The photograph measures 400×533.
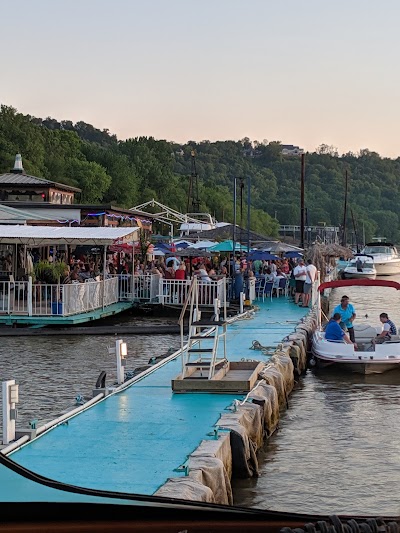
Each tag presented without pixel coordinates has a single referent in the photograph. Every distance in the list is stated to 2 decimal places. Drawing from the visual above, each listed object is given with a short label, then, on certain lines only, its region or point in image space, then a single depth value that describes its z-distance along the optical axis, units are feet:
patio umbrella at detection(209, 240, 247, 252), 130.82
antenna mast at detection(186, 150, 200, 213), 285.33
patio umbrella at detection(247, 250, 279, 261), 127.95
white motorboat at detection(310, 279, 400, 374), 72.69
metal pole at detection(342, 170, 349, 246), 329.11
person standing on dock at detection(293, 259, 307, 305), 115.96
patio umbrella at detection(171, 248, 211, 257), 127.95
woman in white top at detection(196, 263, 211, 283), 110.61
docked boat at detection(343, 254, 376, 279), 240.32
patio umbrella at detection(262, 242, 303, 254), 141.08
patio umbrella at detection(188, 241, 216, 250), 138.21
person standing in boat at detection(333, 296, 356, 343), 78.18
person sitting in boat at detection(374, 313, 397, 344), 75.84
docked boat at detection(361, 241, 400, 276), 289.33
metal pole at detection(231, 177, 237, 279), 119.38
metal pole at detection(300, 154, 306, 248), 179.01
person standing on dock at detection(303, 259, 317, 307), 112.68
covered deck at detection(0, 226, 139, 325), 93.61
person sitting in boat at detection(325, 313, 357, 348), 75.61
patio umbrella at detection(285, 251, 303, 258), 148.56
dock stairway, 50.98
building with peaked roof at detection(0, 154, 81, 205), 151.43
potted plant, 93.91
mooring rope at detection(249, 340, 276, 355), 70.54
